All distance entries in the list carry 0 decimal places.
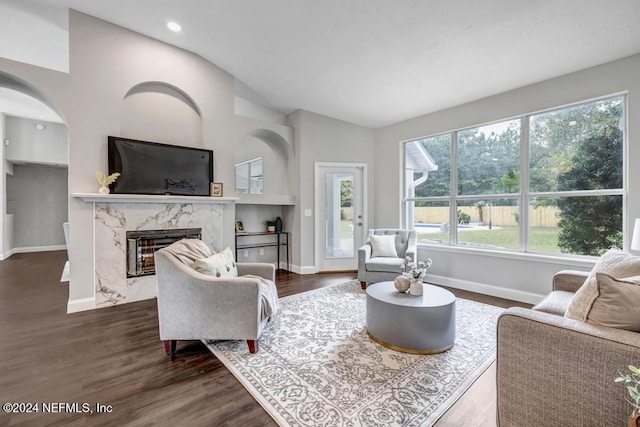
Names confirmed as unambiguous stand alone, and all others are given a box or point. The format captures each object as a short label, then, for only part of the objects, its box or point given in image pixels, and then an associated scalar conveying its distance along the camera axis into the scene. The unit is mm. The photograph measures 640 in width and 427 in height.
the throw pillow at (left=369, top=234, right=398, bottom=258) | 4250
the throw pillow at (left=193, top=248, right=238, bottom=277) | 2314
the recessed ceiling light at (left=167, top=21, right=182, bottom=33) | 3383
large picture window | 3112
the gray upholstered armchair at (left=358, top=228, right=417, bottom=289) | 3869
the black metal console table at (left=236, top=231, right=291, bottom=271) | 5138
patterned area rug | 1624
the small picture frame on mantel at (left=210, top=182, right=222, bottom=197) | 4172
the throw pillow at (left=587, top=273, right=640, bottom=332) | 1197
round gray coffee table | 2236
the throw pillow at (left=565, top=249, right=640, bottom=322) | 1316
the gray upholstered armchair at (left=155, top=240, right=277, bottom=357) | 2154
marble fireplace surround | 3355
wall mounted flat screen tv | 3459
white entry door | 5273
